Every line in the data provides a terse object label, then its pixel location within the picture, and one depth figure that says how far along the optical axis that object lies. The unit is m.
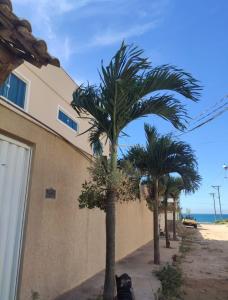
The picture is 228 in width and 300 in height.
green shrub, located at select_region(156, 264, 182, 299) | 4.95
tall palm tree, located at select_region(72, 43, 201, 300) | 3.81
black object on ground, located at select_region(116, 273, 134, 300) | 3.63
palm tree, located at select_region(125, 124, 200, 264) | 7.05
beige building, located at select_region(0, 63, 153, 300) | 3.22
